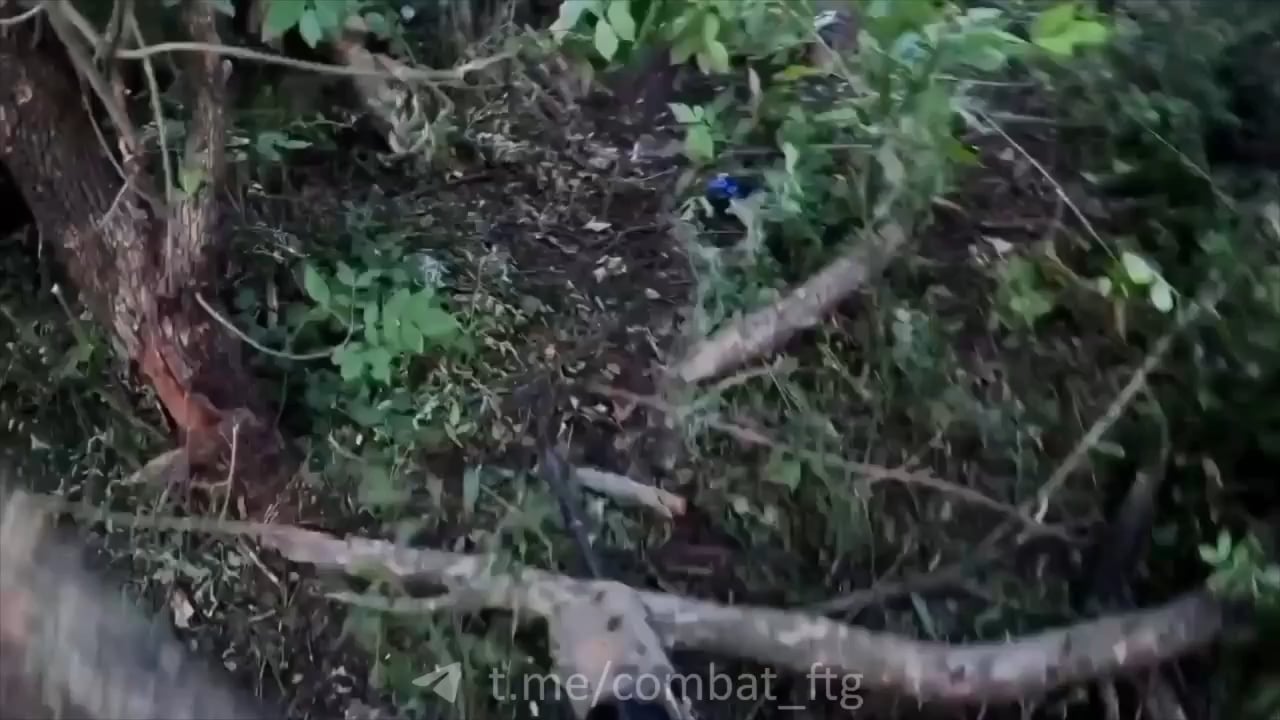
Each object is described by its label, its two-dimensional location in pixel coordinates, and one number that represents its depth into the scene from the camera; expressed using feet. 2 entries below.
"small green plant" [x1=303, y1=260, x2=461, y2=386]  3.80
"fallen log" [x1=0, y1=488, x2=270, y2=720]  2.32
